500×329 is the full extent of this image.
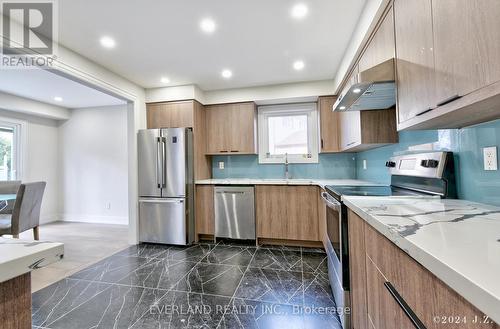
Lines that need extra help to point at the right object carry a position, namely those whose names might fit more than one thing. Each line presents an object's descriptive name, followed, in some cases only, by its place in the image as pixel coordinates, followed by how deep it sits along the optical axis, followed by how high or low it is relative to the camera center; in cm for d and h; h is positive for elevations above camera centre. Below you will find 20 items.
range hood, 144 +53
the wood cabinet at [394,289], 55 -42
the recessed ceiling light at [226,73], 300 +131
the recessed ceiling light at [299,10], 182 +131
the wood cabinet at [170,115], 344 +88
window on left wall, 420 +48
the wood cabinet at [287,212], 306 -63
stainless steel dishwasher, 326 -64
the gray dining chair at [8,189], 324 -21
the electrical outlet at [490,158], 108 +2
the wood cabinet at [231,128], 361 +67
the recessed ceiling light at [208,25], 197 +131
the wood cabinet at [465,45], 73 +44
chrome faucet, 374 -8
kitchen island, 52 -23
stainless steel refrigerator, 327 -23
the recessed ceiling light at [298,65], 278 +130
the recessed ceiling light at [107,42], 221 +133
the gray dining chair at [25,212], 271 -49
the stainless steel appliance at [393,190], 137 -20
